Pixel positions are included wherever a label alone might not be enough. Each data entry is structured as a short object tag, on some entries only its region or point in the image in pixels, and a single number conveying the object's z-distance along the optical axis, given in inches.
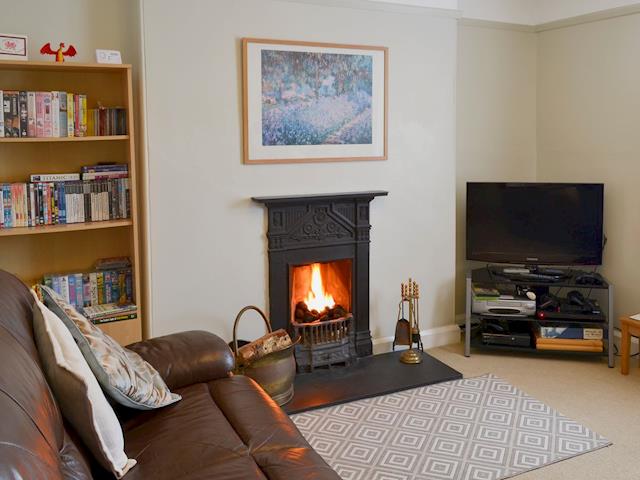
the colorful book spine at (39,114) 131.0
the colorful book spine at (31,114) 130.5
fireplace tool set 167.9
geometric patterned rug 118.6
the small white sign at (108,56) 134.6
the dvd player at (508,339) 173.2
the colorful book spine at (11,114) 128.5
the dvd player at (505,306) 172.6
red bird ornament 132.7
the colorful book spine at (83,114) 136.7
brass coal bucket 139.6
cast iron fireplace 159.9
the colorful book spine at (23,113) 129.6
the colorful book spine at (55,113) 132.6
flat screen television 173.8
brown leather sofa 60.8
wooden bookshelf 138.0
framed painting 153.9
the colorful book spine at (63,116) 134.0
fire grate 160.4
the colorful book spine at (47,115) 131.7
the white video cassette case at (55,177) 136.3
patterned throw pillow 87.6
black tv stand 167.3
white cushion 76.5
